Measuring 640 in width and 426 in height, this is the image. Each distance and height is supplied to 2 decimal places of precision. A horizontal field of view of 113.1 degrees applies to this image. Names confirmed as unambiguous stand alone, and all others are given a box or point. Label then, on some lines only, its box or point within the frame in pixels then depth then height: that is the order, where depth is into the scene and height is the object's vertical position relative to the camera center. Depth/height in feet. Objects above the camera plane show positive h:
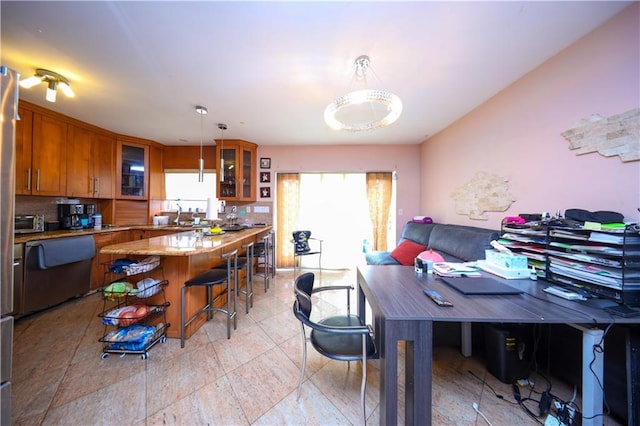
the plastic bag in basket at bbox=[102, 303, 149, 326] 5.68 -2.81
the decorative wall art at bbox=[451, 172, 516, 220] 7.31 +0.70
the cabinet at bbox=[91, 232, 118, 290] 9.67 -2.29
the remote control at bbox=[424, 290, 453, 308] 3.39 -1.44
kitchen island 5.64 -1.58
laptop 3.83 -1.41
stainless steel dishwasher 7.38 -2.30
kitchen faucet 13.06 -0.19
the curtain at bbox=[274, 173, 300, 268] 14.15 -0.11
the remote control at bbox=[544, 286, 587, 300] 3.67 -1.42
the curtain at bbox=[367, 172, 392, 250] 14.01 +0.71
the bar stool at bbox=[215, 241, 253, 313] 8.06 -2.34
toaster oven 8.30 -0.46
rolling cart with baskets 5.68 -2.81
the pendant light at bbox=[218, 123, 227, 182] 10.50 +4.32
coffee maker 9.85 -0.16
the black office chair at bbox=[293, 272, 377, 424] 3.57 -2.53
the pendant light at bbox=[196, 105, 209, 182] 8.50 +4.27
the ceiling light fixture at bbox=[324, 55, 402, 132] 5.21 +2.85
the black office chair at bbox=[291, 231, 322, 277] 12.72 -1.89
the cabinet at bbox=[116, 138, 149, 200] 11.73 +2.51
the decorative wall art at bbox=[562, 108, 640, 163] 4.19 +1.73
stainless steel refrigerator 2.92 -0.17
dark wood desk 3.05 -1.63
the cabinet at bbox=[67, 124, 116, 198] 9.68 +2.47
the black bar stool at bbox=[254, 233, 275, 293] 10.24 -2.64
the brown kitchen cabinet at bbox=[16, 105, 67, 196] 8.06 +2.38
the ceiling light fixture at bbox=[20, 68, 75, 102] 6.20 +4.00
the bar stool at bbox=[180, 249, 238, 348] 6.07 -2.29
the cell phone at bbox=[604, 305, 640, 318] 3.14 -1.48
